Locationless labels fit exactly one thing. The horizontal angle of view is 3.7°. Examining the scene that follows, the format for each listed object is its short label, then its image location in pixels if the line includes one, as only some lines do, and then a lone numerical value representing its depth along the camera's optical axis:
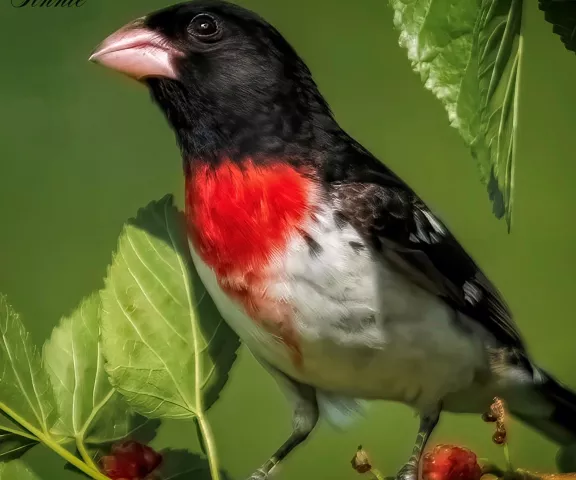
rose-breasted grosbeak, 1.79
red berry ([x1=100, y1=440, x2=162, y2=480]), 1.78
